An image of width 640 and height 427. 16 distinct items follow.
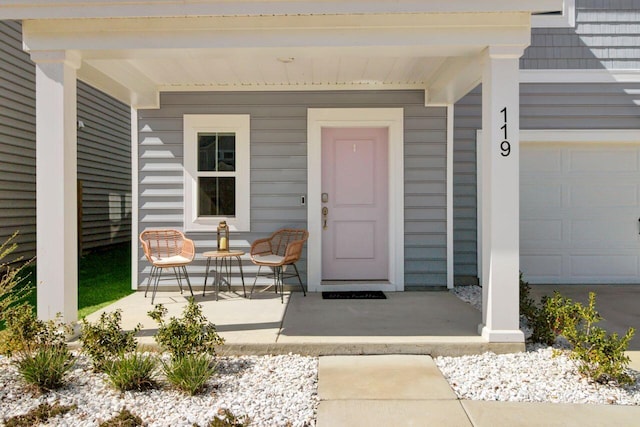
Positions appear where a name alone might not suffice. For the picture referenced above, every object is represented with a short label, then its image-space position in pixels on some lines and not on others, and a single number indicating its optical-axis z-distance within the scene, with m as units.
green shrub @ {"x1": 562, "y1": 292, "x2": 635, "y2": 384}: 2.73
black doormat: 4.87
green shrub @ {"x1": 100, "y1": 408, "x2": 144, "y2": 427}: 2.35
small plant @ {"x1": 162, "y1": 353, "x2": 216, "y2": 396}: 2.67
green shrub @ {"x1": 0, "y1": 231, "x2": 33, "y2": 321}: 3.05
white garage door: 5.77
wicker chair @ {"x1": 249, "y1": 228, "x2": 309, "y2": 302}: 4.71
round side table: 5.16
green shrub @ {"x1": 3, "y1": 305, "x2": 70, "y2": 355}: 2.95
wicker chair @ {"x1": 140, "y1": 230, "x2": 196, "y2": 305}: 5.00
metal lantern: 4.93
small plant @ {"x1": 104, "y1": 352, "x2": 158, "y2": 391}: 2.70
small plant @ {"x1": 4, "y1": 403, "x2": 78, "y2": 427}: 2.37
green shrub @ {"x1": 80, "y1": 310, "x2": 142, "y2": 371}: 2.98
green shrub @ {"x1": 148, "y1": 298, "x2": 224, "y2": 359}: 2.94
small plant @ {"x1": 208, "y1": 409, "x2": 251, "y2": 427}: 2.27
